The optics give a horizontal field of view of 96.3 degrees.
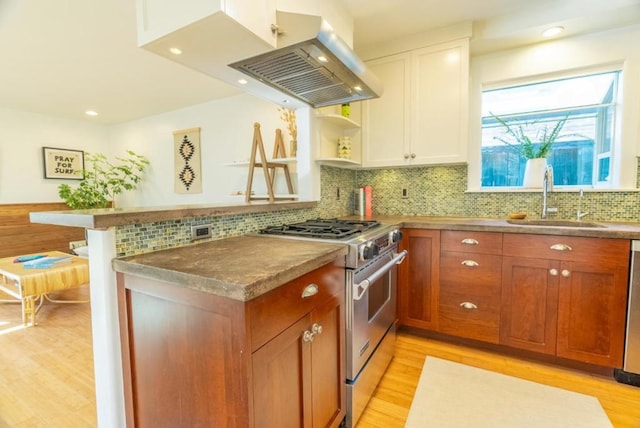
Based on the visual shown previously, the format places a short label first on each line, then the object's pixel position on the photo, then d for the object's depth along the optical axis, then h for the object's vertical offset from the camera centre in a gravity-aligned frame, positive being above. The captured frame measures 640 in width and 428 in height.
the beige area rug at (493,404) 1.44 -1.15
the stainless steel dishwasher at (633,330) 1.61 -0.80
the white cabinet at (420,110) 2.27 +0.70
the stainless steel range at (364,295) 1.36 -0.56
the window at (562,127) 2.24 +0.55
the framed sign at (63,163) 4.34 +0.55
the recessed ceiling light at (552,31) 2.11 +1.20
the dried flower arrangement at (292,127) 2.59 +0.63
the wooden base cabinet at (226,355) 0.80 -0.51
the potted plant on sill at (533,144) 2.32 +0.40
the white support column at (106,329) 1.04 -0.49
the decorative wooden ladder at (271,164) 2.30 +0.28
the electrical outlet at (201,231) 1.32 -0.17
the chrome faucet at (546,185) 2.19 +0.05
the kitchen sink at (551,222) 2.07 -0.23
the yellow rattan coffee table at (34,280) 2.40 -0.72
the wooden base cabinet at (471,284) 1.96 -0.65
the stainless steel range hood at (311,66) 1.22 +0.65
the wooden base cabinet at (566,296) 1.67 -0.65
